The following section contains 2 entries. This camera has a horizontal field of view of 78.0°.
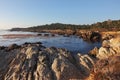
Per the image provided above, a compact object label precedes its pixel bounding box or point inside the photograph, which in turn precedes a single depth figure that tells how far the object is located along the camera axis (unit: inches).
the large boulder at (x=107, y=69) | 127.8
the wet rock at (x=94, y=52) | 390.0
